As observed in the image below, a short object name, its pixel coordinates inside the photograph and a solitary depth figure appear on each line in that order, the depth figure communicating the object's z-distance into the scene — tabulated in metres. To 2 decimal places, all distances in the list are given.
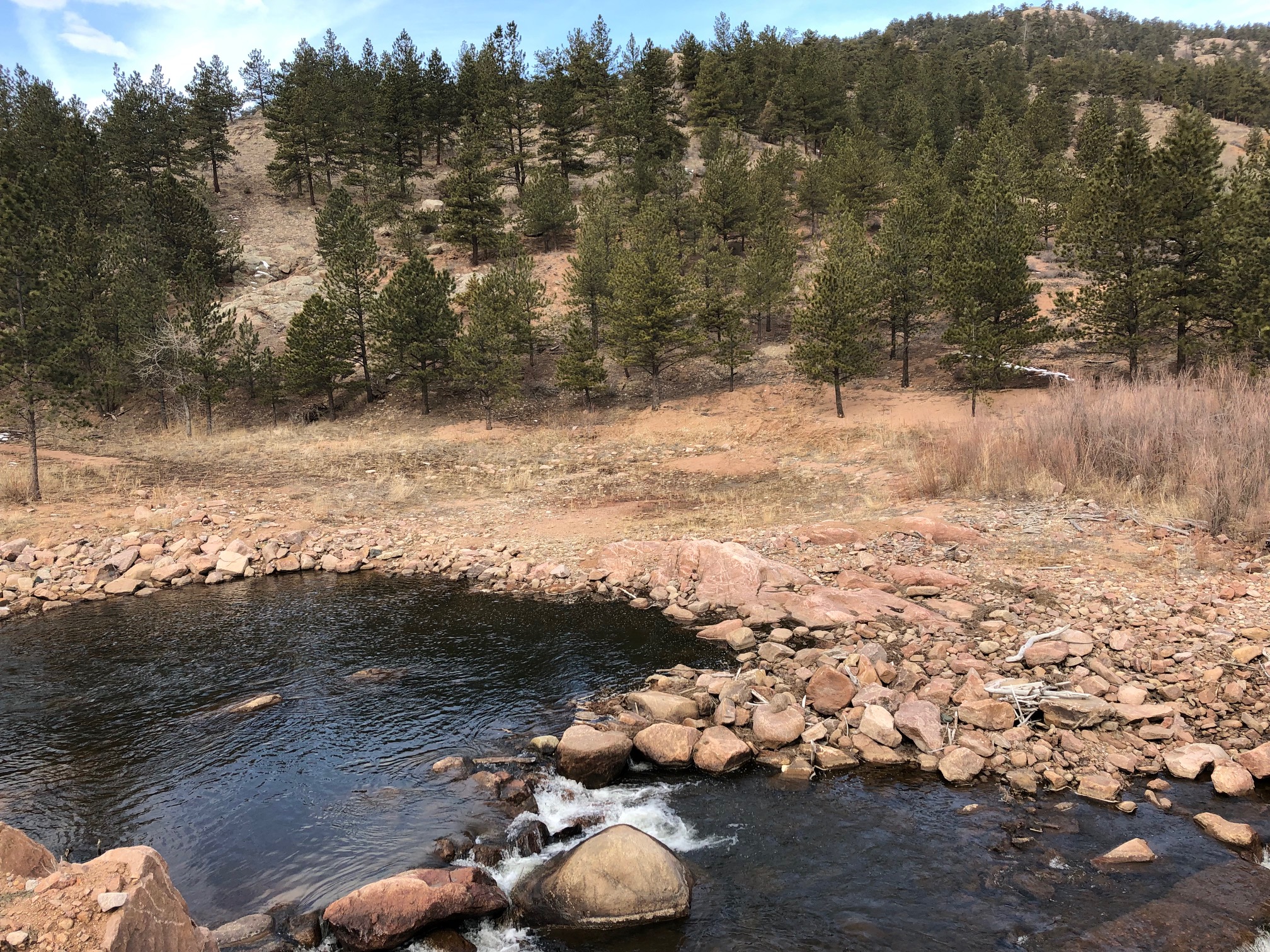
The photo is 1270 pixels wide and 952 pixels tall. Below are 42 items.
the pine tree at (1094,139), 49.50
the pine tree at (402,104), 61.56
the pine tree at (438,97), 64.69
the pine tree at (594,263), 39.50
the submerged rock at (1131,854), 7.04
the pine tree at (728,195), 46.22
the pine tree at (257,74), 78.25
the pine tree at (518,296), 36.66
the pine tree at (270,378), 39.00
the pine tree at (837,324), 30.88
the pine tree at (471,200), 48.19
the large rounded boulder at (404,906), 6.55
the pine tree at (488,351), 34.94
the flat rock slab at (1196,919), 6.14
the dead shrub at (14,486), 23.56
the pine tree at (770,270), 38.47
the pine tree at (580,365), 35.84
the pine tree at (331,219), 46.59
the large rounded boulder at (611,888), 6.82
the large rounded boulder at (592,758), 9.11
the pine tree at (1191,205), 26.17
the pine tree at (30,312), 22.02
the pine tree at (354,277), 37.84
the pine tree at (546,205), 48.22
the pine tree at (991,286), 29.69
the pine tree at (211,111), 62.06
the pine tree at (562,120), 57.12
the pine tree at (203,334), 37.25
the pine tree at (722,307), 36.25
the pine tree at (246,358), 38.94
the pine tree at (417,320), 36.28
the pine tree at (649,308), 34.25
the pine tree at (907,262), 34.21
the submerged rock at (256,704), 11.38
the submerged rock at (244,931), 6.57
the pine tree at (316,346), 37.03
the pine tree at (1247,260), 22.47
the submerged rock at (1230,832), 7.17
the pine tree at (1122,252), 26.98
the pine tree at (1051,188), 46.21
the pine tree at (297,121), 59.31
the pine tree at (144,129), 55.81
